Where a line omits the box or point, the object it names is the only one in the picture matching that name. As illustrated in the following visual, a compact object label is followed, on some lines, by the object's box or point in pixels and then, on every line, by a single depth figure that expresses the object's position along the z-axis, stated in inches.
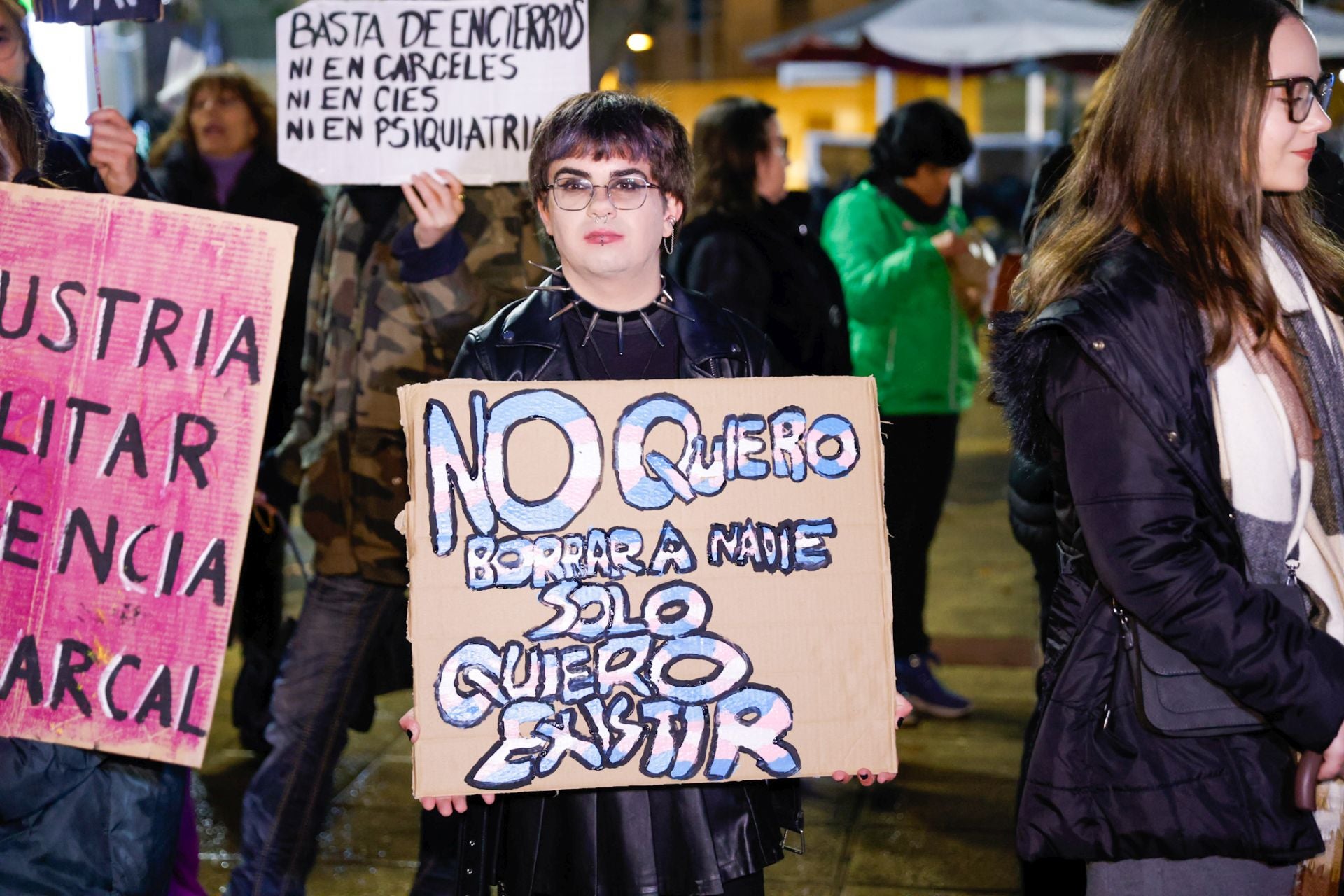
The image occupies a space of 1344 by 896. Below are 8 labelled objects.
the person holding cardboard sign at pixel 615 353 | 99.3
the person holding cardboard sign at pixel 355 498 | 138.1
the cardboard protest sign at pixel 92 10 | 139.9
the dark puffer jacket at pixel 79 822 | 102.2
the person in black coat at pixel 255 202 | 189.2
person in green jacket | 207.5
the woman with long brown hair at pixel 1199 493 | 85.0
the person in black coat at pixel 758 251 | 187.2
